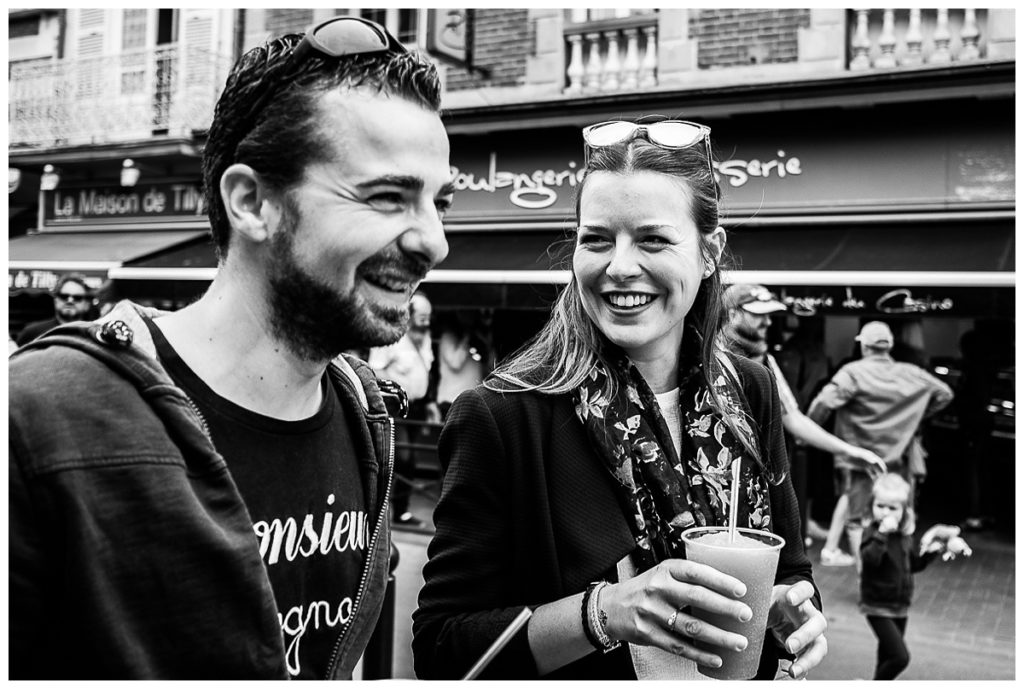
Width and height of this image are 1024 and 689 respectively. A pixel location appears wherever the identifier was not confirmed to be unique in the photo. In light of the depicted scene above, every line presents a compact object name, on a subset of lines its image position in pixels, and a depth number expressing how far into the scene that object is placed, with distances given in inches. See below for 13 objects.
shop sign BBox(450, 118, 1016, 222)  325.1
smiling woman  64.8
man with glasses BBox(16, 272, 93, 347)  261.9
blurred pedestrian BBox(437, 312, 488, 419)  337.1
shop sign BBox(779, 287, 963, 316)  273.7
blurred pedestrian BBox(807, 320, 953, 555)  241.9
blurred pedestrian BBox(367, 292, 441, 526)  279.0
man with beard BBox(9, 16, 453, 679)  42.4
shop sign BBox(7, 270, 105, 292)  429.1
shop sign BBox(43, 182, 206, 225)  489.1
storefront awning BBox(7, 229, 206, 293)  423.5
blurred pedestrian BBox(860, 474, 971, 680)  182.4
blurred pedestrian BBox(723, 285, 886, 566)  202.4
